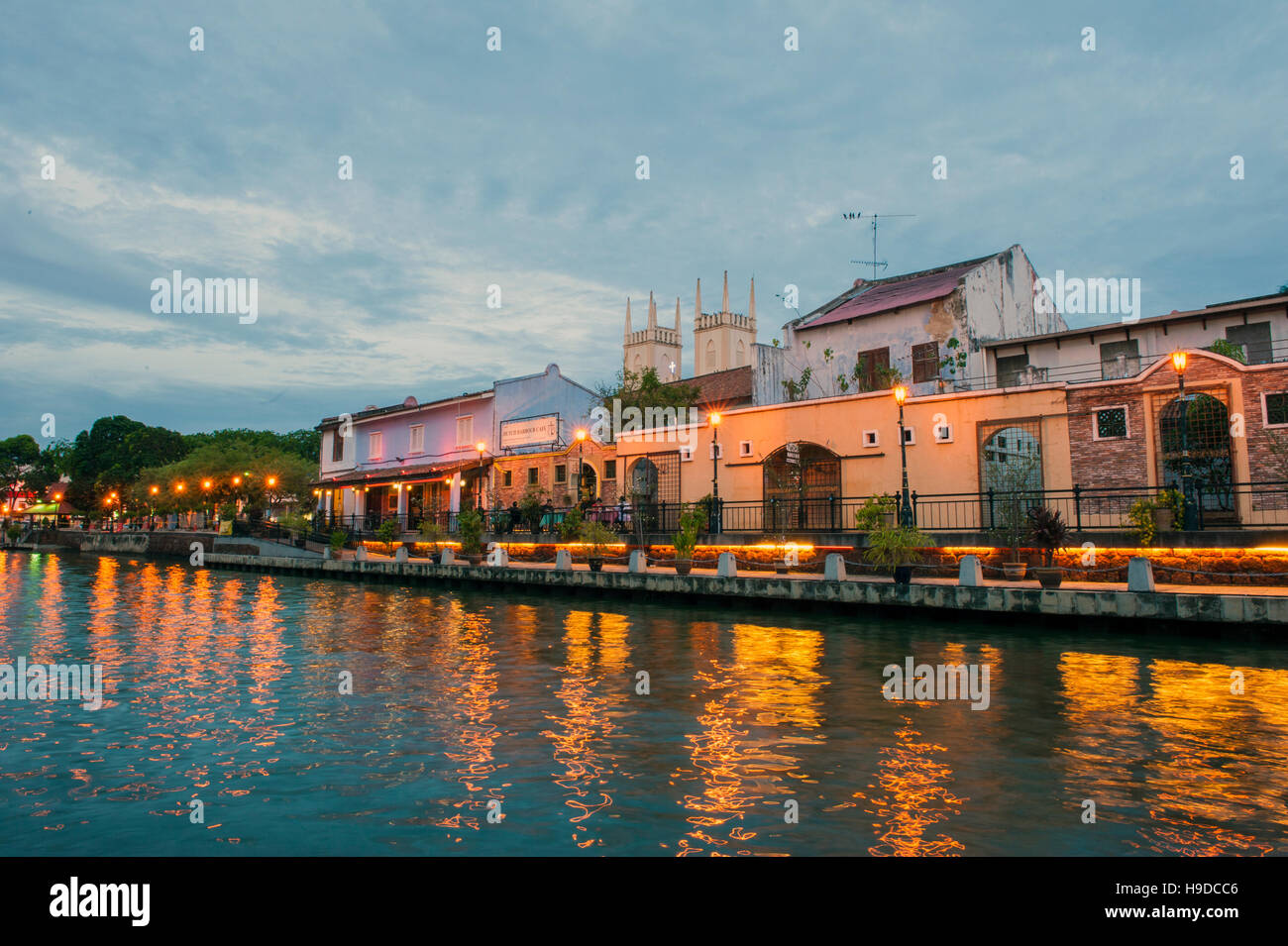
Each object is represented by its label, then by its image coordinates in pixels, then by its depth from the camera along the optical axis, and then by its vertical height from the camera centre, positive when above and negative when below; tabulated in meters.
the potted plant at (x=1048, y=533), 16.09 -0.59
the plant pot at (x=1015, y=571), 16.05 -1.34
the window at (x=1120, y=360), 23.44 +4.23
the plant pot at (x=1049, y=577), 13.88 -1.26
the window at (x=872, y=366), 27.96 +5.05
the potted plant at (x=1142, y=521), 15.97 -0.38
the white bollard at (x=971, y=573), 14.80 -1.25
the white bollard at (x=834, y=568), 16.70 -1.25
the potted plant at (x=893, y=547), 16.78 -0.83
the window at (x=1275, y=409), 18.11 +2.08
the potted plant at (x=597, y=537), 23.00 -0.70
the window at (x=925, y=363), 26.67 +4.87
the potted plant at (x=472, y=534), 26.27 -0.60
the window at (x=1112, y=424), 19.92 +2.00
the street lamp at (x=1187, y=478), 15.52 +0.55
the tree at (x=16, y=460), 85.44 +7.23
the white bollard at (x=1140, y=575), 12.93 -1.17
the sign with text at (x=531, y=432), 34.81 +3.73
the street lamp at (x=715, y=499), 23.21 +0.34
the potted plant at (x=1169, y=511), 16.23 -0.19
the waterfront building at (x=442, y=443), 36.50 +3.60
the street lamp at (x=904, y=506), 18.23 +0.02
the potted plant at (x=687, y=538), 20.22 -0.68
